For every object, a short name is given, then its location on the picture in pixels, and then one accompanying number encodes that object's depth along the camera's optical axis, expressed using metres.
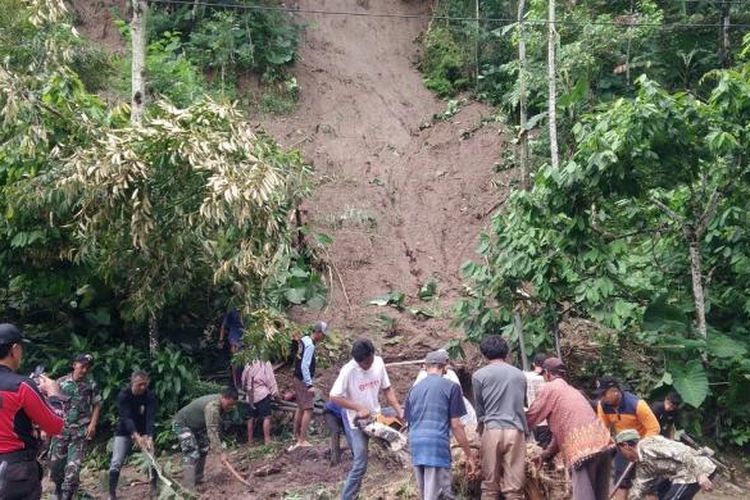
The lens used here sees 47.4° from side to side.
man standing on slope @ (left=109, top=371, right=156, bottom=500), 8.88
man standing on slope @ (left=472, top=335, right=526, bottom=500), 6.91
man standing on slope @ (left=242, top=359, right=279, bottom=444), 11.09
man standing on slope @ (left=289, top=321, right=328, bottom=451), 10.59
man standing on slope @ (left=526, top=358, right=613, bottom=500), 6.70
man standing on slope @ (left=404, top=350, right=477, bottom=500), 6.91
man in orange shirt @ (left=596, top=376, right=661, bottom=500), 7.54
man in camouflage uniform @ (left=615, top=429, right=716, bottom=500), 7.26
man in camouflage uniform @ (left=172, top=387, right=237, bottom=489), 8.68
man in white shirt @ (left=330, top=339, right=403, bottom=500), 7.69
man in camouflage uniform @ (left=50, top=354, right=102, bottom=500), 8.67
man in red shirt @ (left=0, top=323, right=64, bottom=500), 5.32
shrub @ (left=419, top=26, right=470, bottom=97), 23.30
